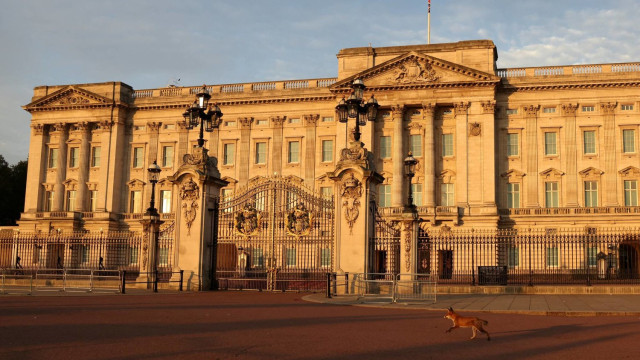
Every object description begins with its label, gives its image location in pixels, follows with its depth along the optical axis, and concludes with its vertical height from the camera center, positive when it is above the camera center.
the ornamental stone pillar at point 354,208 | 22.50 +1.66
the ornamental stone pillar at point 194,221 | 24.95 +1.22
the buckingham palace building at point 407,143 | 51.97 +10.00
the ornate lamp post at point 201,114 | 25.20 +5.55
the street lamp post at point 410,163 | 26.88 +3.91
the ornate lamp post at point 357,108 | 23.41 +5.43
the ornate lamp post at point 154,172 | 31.01 +3.92
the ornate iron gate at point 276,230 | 25.20 +0.94
